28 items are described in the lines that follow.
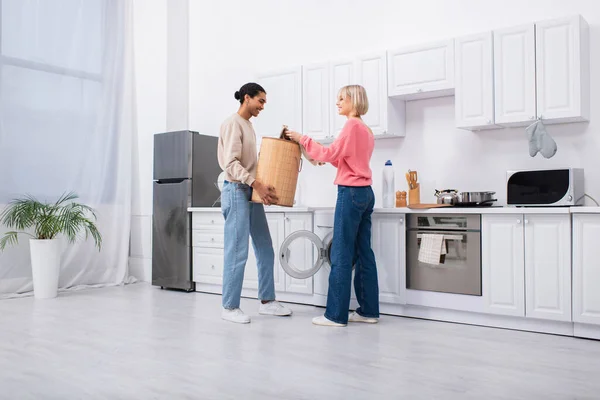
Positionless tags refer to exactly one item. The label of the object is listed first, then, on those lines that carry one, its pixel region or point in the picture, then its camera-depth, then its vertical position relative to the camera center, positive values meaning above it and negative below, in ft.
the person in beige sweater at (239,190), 11.55 +0.44
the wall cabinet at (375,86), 14.17 +3.25
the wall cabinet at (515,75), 12.14 +3.05
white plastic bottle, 14.14 +0.66
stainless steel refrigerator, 16.93 +0.50
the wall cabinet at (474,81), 12.62 +3.02
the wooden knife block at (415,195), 14.12 +0.42
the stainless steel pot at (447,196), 12.63 +0.36
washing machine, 13.50 -1.07
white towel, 12.19 -0.82
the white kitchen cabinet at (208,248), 16.28 -1.12
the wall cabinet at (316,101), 15.21 +3.08
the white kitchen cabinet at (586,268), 10.47 -1.08
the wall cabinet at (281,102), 15.76 +3.18
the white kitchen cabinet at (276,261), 14.70 -1.39
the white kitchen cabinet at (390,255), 12.74 -1.00
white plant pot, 15.62 -1.61
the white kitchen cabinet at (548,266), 10.80 -1.09
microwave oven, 11.23 +0.51
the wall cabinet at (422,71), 13.23 +3.47
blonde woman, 11.48 +0.53
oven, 11.88 -0.91
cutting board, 12.41 +0.15
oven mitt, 12.03 +1.56
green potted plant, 15.51 -0.62
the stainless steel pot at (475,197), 12.31 +0.33
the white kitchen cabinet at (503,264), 11.34 -1.09
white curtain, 16.14 +2.86
